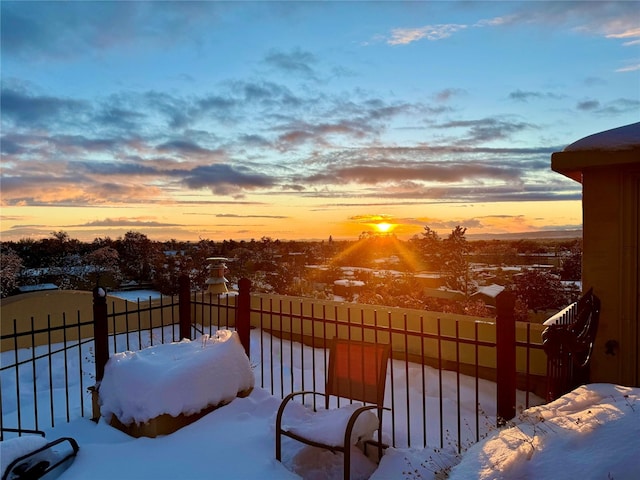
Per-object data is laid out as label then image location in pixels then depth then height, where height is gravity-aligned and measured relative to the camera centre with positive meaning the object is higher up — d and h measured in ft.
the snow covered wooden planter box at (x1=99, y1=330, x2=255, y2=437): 15.75 -5.56
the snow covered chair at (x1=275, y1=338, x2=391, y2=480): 11.99 -5.21
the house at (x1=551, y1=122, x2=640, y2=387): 15.61 -0.81
